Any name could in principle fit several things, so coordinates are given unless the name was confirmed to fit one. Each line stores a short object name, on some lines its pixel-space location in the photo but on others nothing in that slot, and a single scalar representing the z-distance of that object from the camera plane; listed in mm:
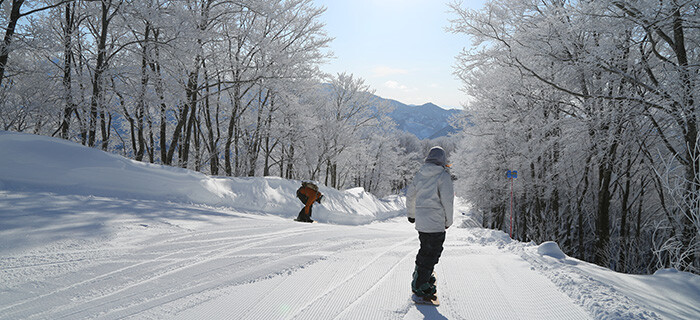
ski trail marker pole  13123
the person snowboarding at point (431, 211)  3484
